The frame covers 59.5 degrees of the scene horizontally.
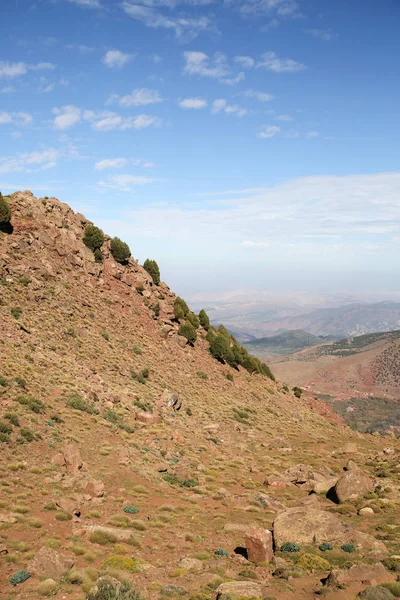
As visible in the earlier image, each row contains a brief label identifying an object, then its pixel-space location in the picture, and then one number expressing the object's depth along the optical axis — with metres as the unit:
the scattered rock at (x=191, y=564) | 15.45
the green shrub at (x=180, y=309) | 60.75
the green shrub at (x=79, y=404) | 29.98
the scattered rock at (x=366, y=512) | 23.06
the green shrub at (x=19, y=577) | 12.36
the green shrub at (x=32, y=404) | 26.32
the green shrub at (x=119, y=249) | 60.56
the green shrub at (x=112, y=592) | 11.57
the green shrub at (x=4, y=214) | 44.84
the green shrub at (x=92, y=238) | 56.06
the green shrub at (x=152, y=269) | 68.56
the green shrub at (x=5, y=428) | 22.36
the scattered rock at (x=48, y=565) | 12.90
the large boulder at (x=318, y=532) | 18.22
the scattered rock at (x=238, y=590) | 12.63
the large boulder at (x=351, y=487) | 25.95
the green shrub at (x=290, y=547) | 17.53
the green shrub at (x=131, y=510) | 19.98
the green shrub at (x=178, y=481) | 25.94
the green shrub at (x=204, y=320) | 68.94
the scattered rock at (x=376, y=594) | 12.50
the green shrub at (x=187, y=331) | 57.91
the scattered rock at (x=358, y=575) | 14.01
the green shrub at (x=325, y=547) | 17.58
